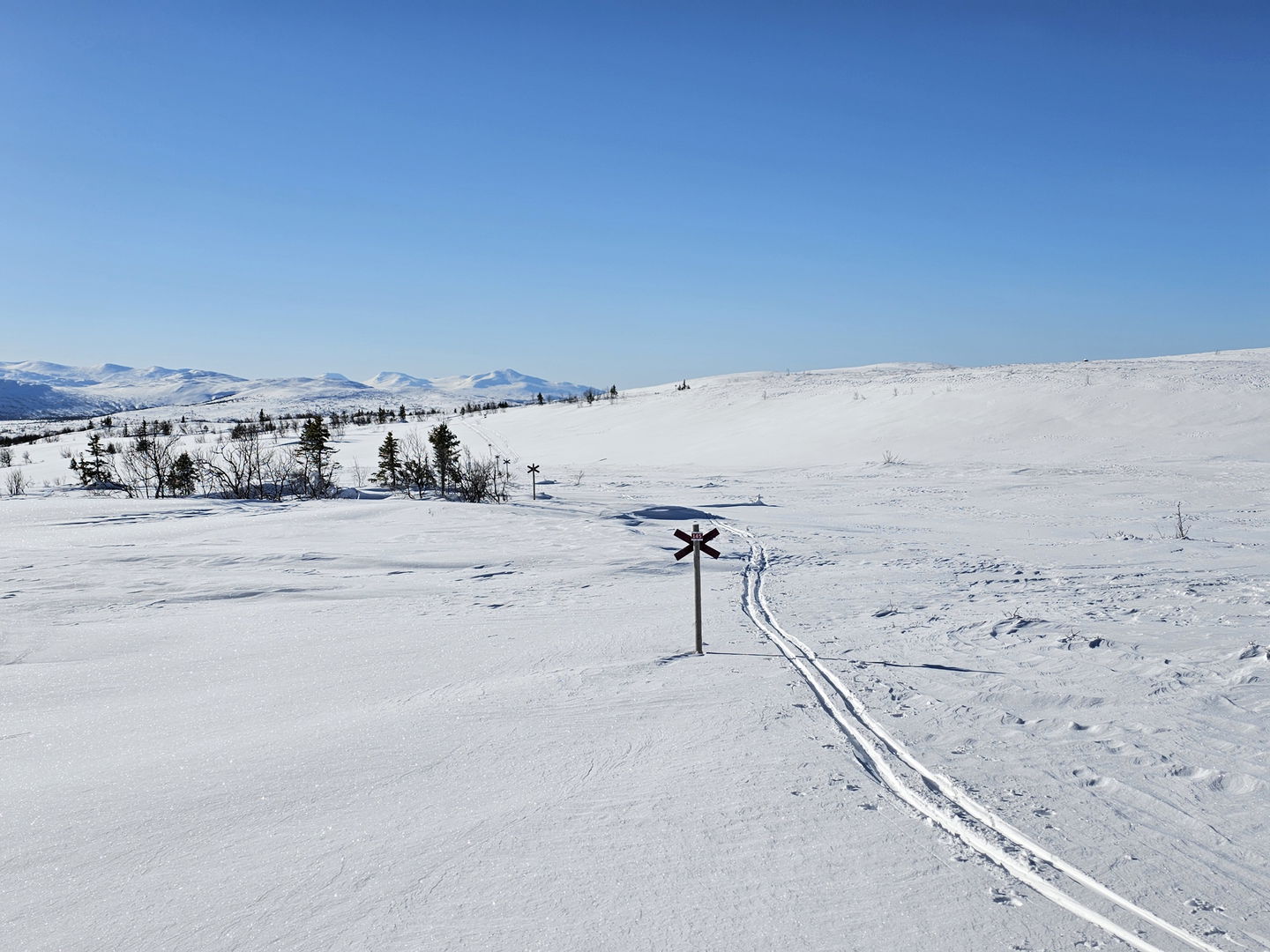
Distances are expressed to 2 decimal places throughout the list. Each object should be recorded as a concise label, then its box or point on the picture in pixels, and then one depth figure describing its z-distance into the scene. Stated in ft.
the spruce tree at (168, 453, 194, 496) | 101.71
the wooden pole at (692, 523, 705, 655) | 25.11
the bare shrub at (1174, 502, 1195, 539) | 47.44
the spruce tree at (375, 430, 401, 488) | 109.81
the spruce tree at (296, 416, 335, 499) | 94.22
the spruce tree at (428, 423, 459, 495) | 97.60
